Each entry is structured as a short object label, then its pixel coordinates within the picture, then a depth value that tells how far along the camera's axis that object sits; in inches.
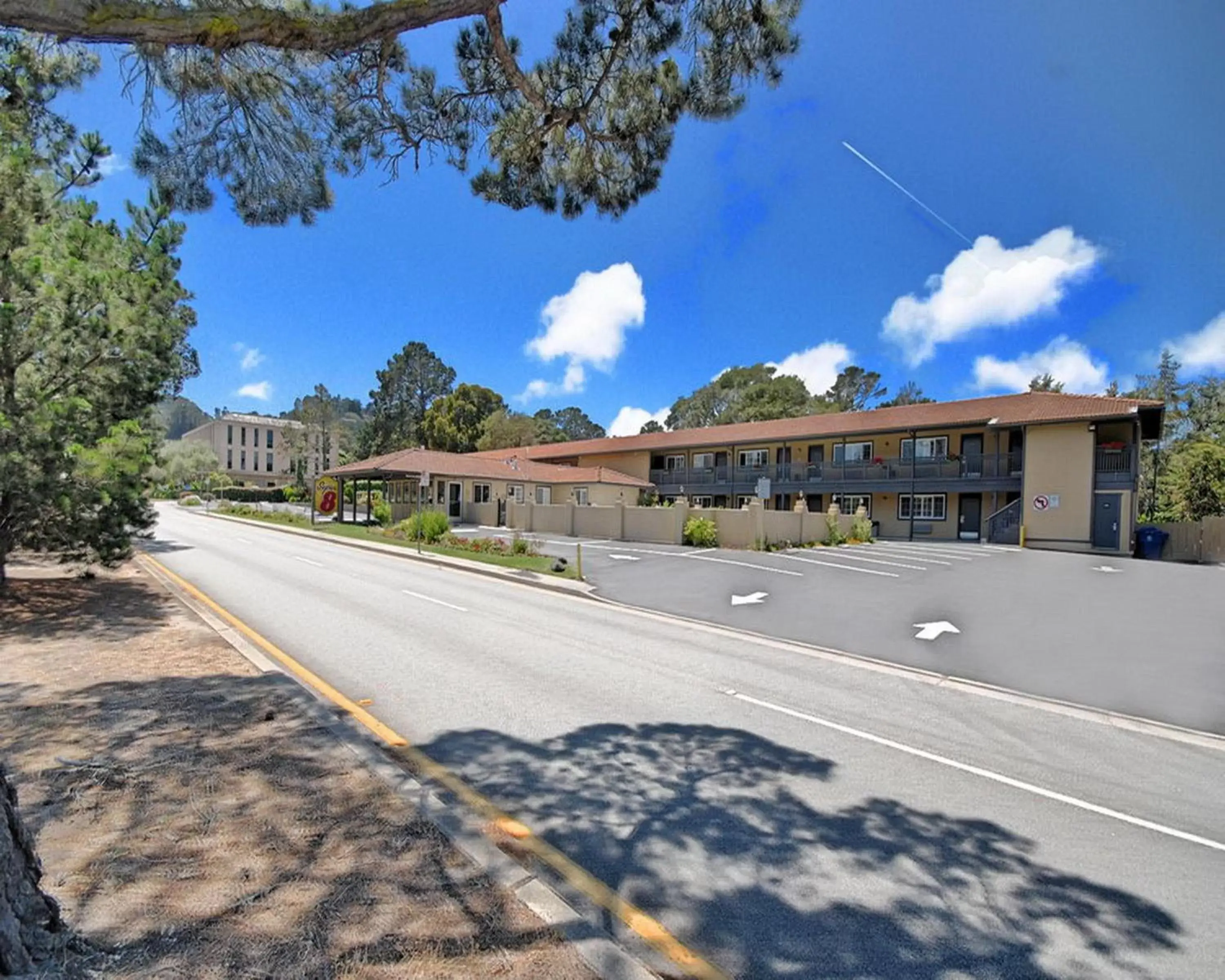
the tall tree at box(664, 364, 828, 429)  2463.1
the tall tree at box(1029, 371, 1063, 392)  2265.0
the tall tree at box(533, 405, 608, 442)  4078.7
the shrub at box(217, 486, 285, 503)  2805.1
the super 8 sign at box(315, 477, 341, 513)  1525.6
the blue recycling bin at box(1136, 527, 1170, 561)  1083.9
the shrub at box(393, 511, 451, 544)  960.3
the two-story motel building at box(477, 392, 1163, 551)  1115.3
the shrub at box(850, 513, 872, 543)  1187.3
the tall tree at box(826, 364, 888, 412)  2667.3
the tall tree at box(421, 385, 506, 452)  2453.2
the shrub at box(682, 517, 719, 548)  941.2
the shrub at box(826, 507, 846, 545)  1109.1
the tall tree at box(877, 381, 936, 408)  2652.6
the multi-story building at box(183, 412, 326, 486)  3688.5
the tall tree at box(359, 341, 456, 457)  2760.8
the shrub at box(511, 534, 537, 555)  799.1
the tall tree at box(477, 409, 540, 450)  2391.7
